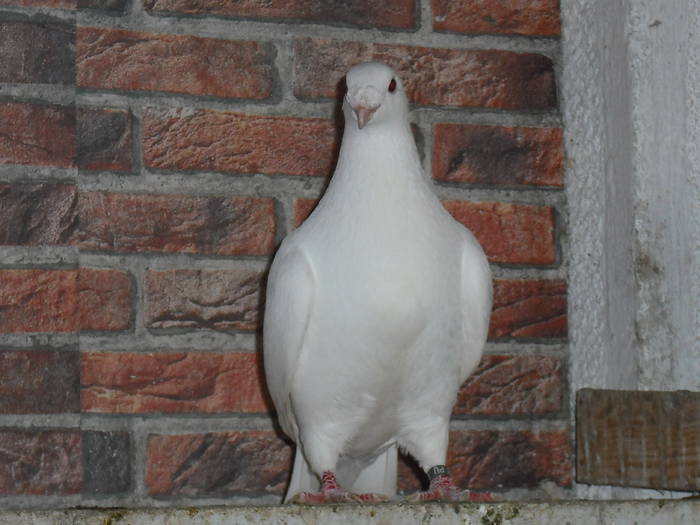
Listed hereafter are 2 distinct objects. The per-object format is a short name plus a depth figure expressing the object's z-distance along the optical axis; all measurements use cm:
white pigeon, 244
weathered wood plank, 251
